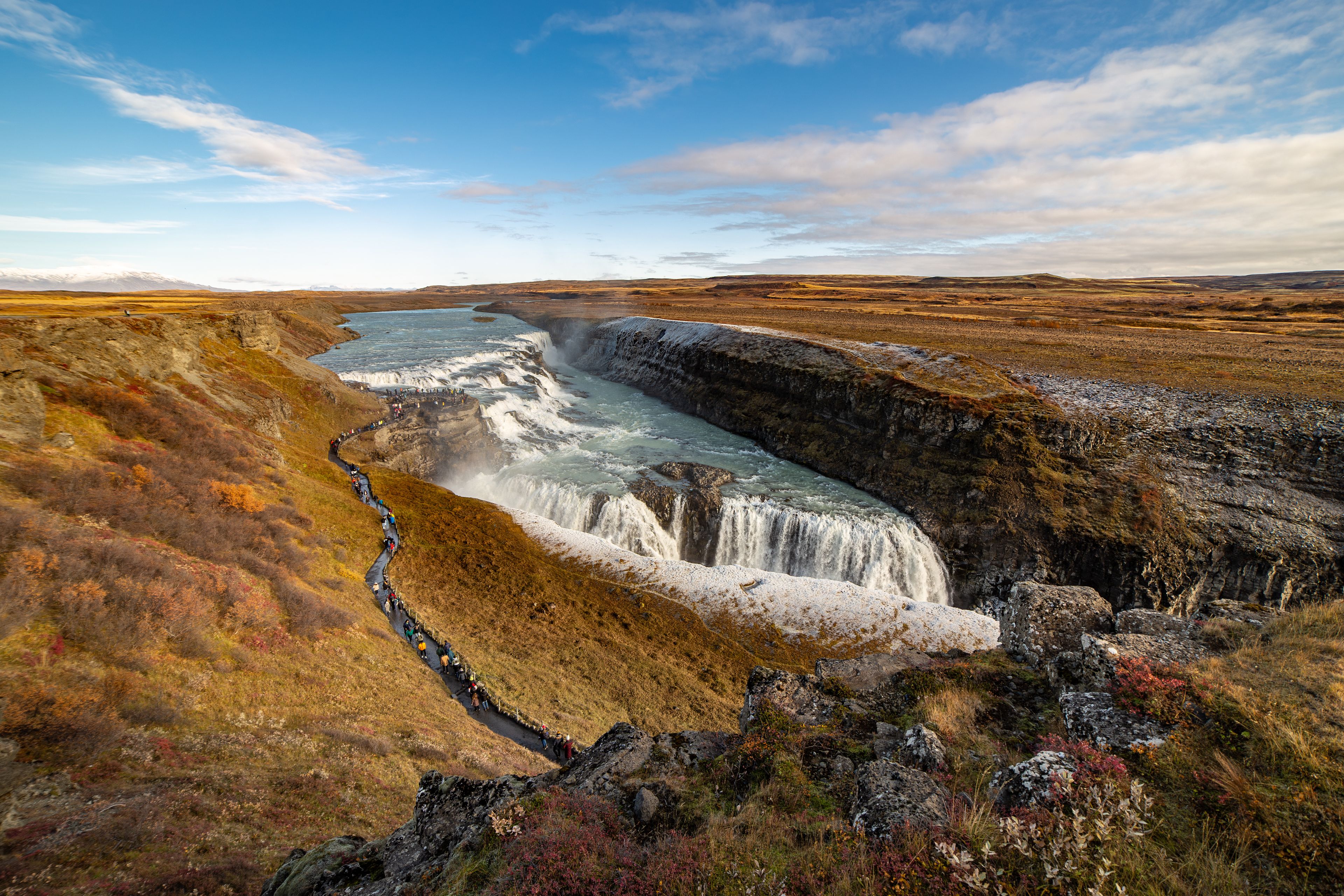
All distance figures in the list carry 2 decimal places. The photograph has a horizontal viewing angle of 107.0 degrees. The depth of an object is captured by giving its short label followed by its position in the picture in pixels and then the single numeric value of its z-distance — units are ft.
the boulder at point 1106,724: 22.13
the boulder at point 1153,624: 31.27
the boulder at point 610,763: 26.53
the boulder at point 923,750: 24.39
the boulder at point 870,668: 36.73
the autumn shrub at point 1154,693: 22.48
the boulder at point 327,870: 25.32
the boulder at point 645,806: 23.45
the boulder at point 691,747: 29.07
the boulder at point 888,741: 26.66
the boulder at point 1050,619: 34.99
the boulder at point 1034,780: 18.24
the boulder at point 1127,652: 27.12
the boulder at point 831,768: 25.64
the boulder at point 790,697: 32.01
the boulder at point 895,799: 19.20
